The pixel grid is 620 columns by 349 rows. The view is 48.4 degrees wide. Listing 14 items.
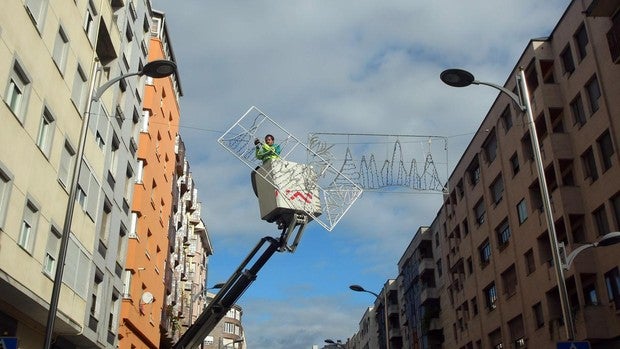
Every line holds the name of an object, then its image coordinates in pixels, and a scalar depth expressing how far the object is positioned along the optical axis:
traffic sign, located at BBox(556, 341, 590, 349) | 12.78
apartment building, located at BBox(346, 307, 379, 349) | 92.81
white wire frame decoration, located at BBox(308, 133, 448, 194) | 17.69
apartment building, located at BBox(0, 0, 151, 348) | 18.16
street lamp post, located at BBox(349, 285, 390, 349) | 42.68
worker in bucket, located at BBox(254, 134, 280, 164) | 20.67
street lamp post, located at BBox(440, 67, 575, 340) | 13.49
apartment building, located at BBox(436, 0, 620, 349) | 28.97
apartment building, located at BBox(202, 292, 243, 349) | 110.62
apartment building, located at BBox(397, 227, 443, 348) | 58.56
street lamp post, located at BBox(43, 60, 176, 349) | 13.17
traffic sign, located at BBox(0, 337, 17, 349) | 11.02
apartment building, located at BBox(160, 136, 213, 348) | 45.38
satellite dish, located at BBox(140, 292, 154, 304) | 33.38
